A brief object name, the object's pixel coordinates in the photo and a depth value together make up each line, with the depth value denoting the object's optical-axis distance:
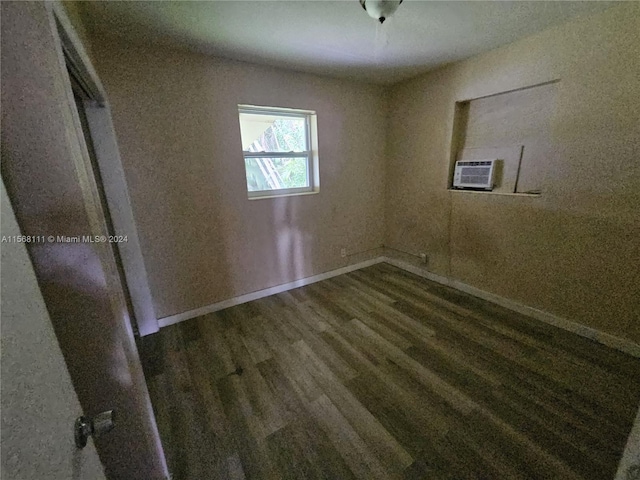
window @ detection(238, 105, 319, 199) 2.55
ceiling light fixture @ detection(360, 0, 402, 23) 1.35
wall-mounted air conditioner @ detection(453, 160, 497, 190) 2.39
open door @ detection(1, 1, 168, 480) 0.57
